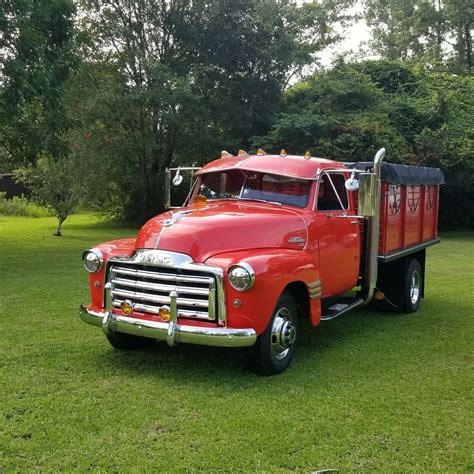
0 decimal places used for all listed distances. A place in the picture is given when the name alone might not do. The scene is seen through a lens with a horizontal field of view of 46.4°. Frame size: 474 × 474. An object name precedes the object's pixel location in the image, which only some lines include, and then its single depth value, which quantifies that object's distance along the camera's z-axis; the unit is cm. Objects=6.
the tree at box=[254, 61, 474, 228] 2055
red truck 481
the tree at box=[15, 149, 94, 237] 1881
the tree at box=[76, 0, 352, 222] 2106
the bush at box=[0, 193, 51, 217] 2941
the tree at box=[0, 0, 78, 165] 1185
